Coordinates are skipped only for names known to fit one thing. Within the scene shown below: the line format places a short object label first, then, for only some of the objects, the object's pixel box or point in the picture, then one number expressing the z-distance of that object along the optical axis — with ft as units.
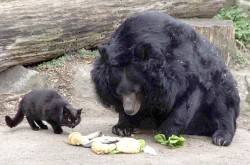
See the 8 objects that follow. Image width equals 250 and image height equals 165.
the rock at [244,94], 58.95
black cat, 42.80
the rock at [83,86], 56.80
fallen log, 54.03
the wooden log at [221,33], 60.70
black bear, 37.91
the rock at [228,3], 78.59
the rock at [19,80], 54.85
